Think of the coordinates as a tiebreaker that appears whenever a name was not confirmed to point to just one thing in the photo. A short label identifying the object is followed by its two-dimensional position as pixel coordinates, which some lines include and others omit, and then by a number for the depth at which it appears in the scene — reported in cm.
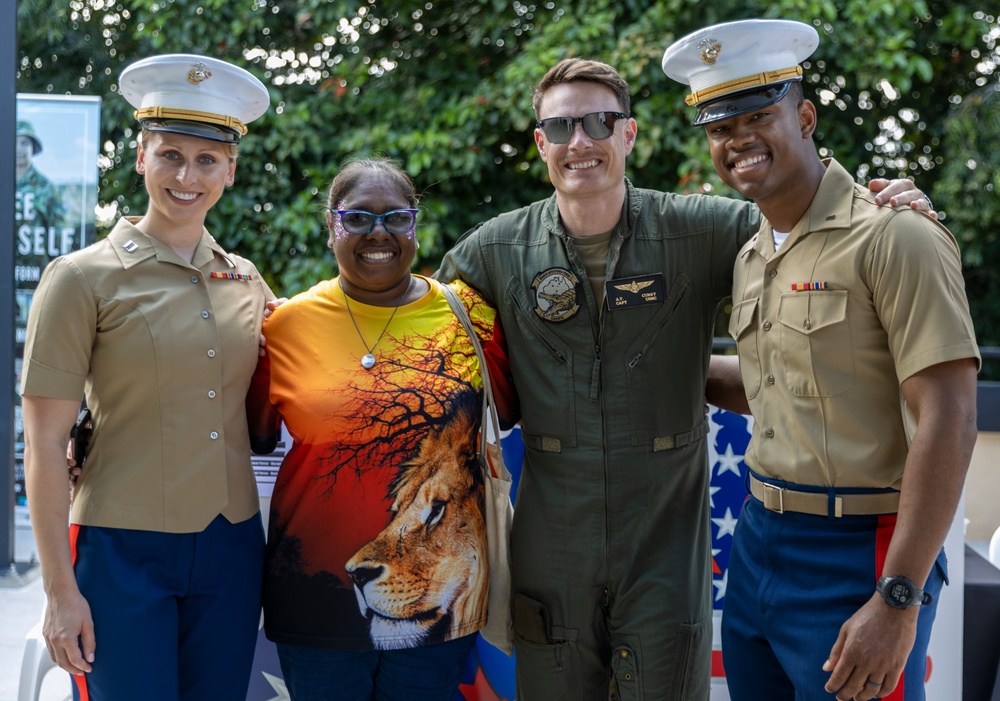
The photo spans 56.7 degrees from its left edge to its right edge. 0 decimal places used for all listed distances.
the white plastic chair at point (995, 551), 354
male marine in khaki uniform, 202
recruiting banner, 588
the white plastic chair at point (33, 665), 301
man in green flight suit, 265
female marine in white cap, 226
